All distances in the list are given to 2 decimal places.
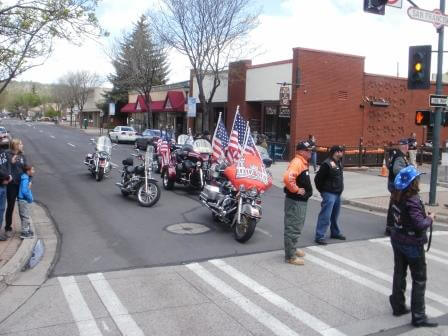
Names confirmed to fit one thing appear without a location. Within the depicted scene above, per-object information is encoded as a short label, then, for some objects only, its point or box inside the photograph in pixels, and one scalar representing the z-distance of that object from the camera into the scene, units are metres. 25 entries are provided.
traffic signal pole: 12.95
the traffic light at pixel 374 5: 11.21
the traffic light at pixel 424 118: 13.14
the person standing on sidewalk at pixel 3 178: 8.09
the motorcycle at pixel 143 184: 12.05
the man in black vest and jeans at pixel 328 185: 8.73
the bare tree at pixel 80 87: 82.25
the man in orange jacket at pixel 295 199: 7.37
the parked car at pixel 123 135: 40.34
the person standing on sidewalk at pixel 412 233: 5.23
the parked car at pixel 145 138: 32.63
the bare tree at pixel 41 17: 13.56
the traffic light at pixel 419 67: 12.38
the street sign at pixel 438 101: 12.78
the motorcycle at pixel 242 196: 8.50
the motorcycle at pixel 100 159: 16.19
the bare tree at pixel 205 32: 29.66
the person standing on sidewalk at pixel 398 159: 8.80
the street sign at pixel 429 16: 11.45
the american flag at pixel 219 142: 12.12
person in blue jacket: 8.38
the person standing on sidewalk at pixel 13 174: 8.40
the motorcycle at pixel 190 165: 14.00
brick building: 26.84
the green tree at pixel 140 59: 40.78
